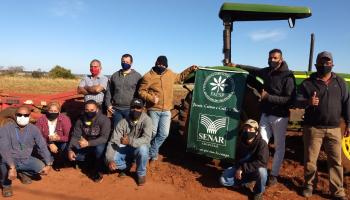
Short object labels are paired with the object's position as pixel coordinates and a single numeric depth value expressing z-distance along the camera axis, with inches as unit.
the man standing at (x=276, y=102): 127.4
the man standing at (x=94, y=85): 170.7
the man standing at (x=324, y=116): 118.7
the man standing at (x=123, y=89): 162.4
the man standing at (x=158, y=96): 156.9
